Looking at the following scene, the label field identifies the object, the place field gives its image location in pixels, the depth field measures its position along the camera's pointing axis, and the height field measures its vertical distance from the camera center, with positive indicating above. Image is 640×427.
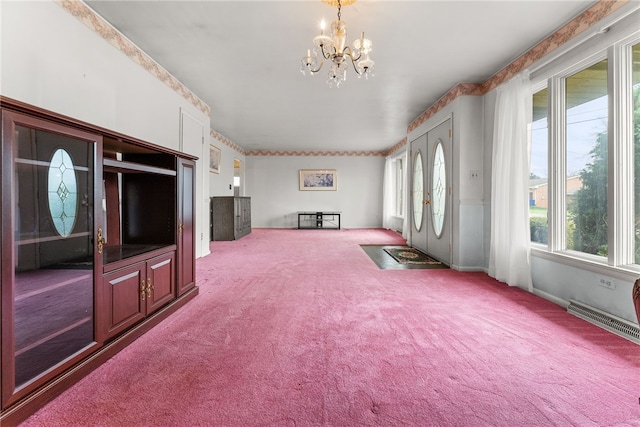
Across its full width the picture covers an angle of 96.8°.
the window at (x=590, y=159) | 2.37 +0.50
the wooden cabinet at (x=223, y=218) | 7.64 -0.19
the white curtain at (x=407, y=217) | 6.82 -0.15
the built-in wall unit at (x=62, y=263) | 1.33 -0.33
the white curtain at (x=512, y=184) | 3.33 +0.33
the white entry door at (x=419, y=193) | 5.75 +0.38
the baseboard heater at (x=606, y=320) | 2.16 -0.91
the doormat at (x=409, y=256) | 4.99 -0.86
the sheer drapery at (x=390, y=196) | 9.68 +0.55
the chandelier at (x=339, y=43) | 2.42 +1.47
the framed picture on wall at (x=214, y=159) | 7.46 +1.40
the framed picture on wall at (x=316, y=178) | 10.70 +1.24
